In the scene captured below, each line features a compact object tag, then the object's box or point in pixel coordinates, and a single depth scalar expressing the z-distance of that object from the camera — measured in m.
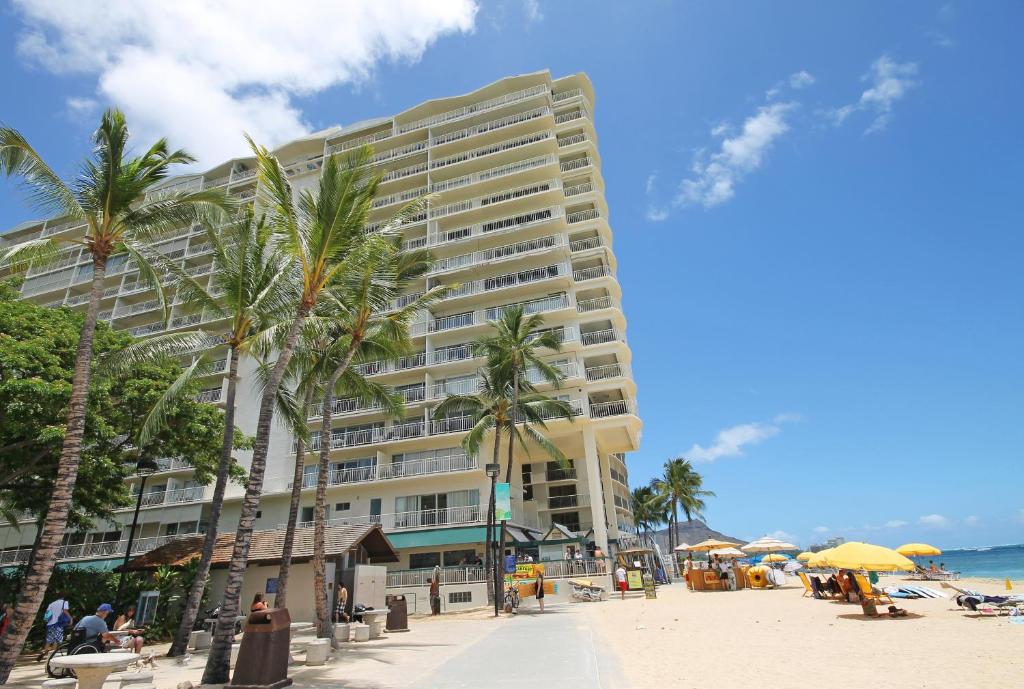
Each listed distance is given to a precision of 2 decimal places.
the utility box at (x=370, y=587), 18.81
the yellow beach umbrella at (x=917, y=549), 28.62
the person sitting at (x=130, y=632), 12.89
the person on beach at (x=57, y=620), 14.80
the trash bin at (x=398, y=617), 17.16
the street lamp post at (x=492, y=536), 21.88
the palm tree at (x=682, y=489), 63.16
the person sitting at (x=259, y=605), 9.45
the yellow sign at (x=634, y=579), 26.17
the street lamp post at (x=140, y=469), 17.69
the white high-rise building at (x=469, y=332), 31.94
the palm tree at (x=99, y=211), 10.21
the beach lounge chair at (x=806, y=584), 22.57
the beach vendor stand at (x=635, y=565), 26.22
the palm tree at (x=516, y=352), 26.20
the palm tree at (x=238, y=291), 14.27
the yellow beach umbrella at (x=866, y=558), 14.46
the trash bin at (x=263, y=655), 8.29
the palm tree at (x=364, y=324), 14.74
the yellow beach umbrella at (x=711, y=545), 32.29
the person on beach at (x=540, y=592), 20.95
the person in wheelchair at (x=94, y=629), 9.64
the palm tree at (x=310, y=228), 10.55
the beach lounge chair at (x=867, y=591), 15.87
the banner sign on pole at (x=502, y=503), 20.73
